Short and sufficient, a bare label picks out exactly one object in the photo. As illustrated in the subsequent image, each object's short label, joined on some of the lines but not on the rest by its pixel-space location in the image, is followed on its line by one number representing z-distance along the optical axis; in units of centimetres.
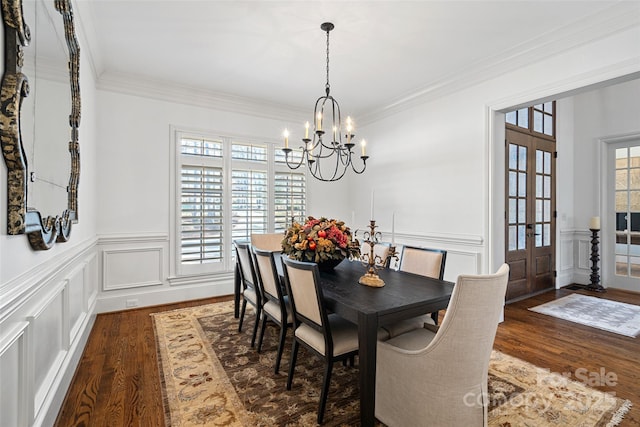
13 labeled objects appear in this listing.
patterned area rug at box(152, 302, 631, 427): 180
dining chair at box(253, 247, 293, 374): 224
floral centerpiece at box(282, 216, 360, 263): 238
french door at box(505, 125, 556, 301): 401
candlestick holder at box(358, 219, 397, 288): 209
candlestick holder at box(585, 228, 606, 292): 461
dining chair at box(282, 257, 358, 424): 177
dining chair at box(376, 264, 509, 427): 141
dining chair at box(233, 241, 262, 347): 274
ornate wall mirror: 113
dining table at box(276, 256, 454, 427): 155
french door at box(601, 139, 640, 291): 452
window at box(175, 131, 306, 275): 409
